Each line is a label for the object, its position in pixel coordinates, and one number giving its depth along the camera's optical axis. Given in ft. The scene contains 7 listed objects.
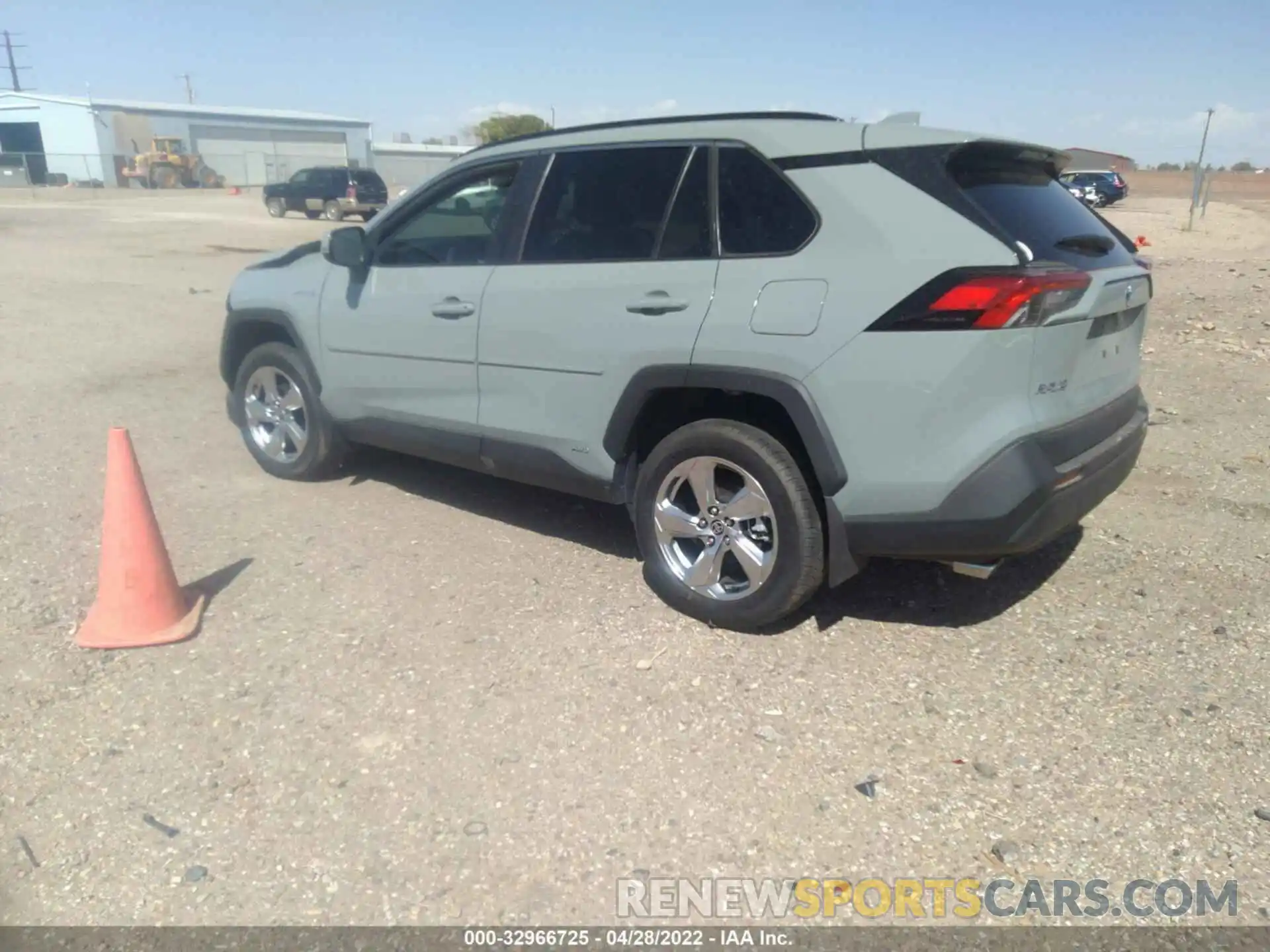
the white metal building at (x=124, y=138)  178.81
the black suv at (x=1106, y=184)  133.80
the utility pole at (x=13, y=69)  331.36
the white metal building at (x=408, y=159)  225.15
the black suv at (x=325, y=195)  104.12
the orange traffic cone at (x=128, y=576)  12.17
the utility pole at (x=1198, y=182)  90.86
